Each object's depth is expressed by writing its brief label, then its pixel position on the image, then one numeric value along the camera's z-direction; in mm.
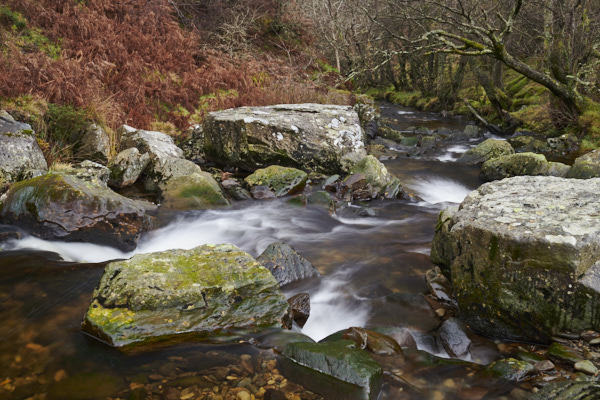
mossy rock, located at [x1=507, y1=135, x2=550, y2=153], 11172
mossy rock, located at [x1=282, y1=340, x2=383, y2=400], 2680
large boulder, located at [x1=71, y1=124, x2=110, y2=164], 7871
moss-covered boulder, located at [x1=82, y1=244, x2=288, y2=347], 3104
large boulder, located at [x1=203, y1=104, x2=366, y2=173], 8648
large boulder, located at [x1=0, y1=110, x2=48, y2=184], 6035
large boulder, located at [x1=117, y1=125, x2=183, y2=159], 8289
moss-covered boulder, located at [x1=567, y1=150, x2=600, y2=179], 7355
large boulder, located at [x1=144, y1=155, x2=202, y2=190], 7711
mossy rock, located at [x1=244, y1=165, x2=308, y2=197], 7910
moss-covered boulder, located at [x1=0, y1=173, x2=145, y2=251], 5105
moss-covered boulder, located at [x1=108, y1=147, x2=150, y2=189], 7699
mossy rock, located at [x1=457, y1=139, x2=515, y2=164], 10492
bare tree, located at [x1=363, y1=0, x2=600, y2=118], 10227
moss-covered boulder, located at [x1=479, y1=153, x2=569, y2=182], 8118
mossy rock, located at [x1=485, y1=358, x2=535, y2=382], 2855
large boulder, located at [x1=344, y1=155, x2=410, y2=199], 8023
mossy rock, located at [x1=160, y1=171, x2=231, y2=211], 7070
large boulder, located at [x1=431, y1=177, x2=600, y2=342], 2952
